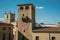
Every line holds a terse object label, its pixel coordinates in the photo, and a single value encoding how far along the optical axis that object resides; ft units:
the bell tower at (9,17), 205.05
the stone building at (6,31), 126.62
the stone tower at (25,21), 101.19
